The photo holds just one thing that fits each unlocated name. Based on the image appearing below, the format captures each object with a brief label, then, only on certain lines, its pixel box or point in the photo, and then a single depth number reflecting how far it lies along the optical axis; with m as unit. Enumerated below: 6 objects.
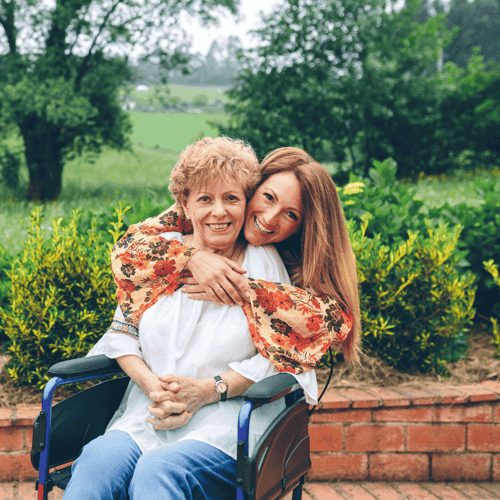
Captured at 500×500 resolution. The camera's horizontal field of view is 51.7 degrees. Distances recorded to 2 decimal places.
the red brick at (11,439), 2.59
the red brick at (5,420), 2.56
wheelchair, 1.54
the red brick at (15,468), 2.64
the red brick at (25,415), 2.56
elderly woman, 1.65
